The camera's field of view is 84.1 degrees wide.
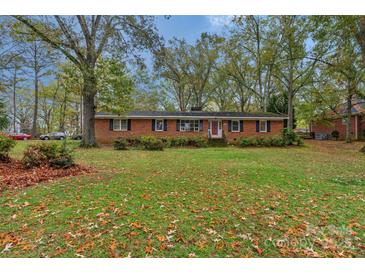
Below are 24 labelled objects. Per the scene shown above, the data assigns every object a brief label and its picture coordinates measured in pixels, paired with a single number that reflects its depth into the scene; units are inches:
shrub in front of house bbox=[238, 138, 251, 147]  687.0
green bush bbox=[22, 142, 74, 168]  265.6
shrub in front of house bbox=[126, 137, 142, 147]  670.1
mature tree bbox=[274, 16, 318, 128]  619.2
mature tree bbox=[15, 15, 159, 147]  439.7
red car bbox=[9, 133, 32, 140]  1067.5
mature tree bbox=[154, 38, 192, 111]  1116.5
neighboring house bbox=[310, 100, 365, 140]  872.0
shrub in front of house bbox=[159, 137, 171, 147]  655.9
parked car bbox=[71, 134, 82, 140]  1130.1
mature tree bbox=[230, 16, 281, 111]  829.8
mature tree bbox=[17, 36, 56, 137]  467.7
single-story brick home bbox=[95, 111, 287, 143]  740.6
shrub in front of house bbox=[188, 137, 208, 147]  682.2
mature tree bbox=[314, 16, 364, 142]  421.1
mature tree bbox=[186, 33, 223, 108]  1050.7
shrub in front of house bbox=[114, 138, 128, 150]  576.1
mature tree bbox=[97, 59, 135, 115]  573.6
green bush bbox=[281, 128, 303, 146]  700.7
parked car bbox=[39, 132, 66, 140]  1085.8
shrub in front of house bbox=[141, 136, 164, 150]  575.8
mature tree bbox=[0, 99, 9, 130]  354.3
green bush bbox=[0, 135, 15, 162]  292.0
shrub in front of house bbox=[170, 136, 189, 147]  681.0
